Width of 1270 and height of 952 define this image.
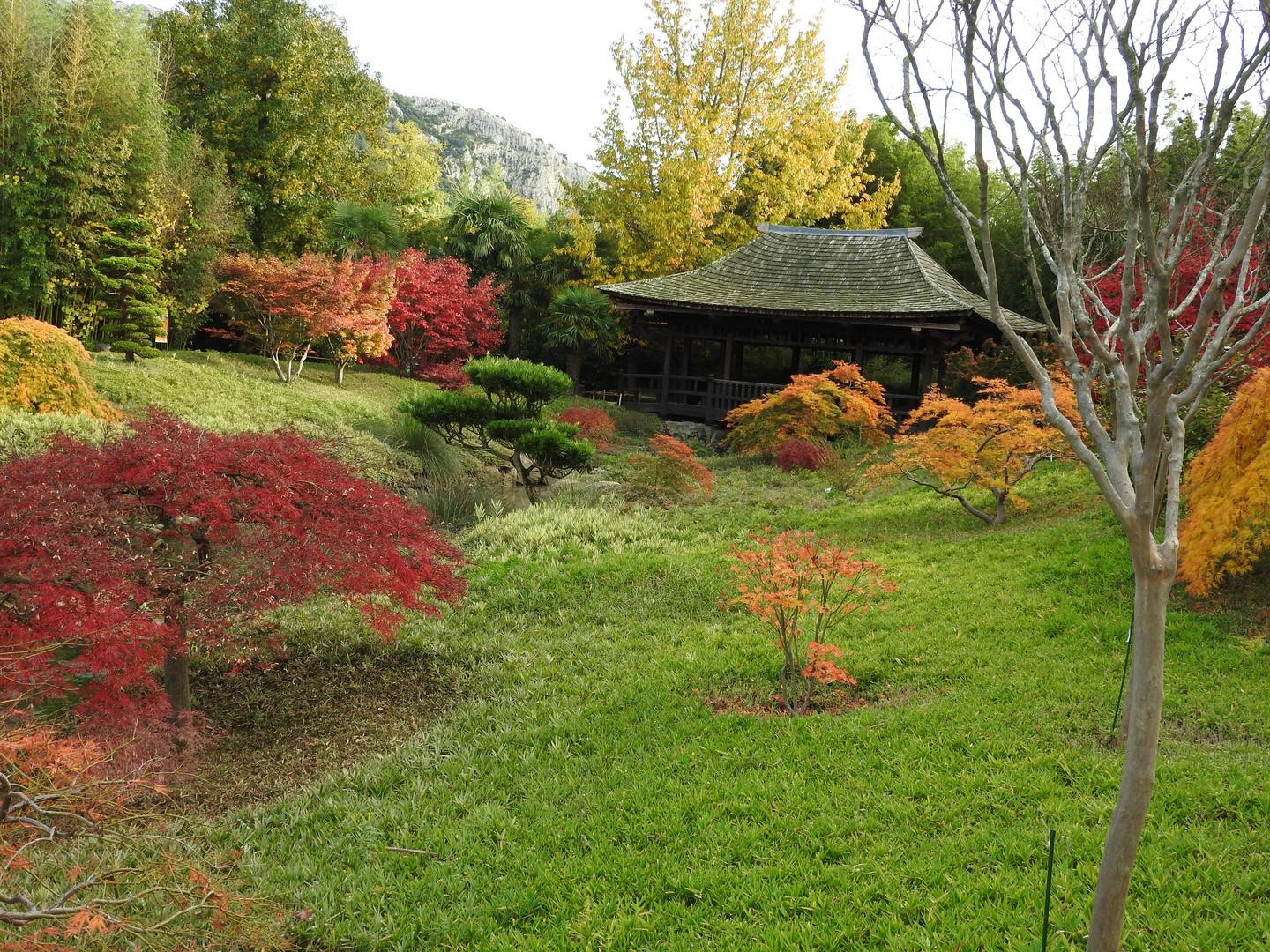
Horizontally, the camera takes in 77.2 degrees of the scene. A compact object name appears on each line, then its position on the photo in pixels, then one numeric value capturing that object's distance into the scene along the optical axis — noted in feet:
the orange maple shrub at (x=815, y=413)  42.91
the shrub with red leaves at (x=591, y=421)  49.34
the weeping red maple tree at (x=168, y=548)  12.22
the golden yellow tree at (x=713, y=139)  65.05
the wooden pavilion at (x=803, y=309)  49.37
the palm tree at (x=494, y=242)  67.77
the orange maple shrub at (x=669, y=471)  36.47
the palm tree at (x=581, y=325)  63.57
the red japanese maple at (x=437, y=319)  58.23
